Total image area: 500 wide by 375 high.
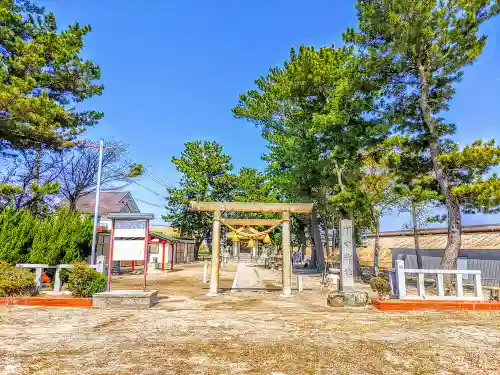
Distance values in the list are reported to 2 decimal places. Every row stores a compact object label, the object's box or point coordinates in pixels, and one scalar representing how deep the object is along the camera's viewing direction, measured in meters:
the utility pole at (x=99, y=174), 21.75
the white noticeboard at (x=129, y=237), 11.06
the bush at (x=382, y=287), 10.85
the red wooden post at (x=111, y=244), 10.96
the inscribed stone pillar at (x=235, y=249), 59.06
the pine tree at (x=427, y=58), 12.59
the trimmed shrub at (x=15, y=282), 10.09
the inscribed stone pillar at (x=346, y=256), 11.57
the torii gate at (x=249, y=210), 13.57
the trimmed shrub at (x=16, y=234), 12.48
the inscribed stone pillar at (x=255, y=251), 55.38
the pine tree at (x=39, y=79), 14.40
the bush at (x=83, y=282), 10.36
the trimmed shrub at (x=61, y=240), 12.20
